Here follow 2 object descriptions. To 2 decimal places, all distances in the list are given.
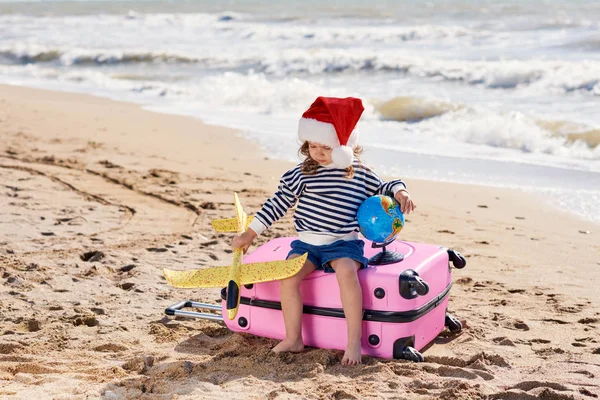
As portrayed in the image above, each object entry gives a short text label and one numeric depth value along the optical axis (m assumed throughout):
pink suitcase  3.74
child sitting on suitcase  3.77
